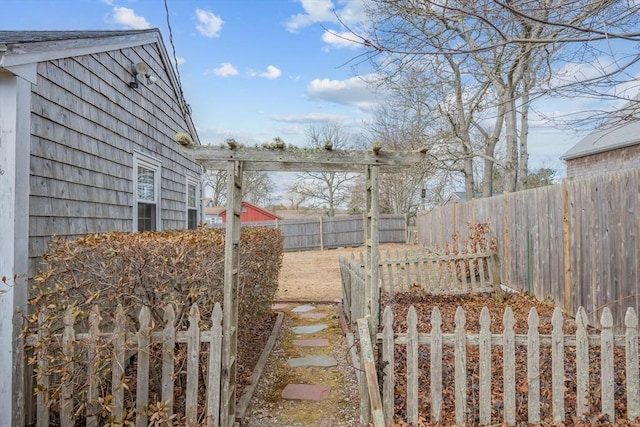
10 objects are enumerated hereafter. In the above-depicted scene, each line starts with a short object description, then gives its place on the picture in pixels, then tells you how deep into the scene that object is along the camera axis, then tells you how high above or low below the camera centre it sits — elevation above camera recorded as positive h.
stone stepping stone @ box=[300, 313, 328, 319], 6.90 -1.47
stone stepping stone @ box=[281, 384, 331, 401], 3.79 -1.54
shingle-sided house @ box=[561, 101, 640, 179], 12.71 +2.57
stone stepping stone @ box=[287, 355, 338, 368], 4.60 -1.51
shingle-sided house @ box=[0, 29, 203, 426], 3.24 +0.94
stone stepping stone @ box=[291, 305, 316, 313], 7.36 -1.46
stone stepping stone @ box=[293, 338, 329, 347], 5.31 -1.49
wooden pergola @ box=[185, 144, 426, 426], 3.13 +0.46
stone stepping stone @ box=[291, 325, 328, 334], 5.97 -1.48
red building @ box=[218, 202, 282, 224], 32.68 +1.28
